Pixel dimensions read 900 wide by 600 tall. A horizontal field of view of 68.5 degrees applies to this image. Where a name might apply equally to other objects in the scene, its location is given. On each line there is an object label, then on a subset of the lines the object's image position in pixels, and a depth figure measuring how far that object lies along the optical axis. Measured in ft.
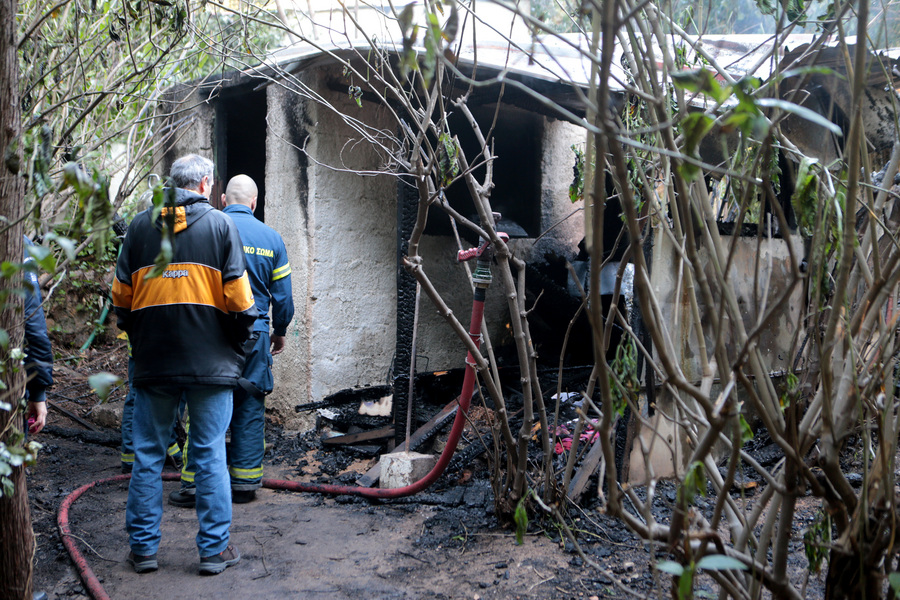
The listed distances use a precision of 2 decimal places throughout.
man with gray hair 9.95
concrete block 13.56
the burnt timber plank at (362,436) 16.38
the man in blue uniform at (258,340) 13.57
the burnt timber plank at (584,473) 12.13
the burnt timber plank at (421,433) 14.28
